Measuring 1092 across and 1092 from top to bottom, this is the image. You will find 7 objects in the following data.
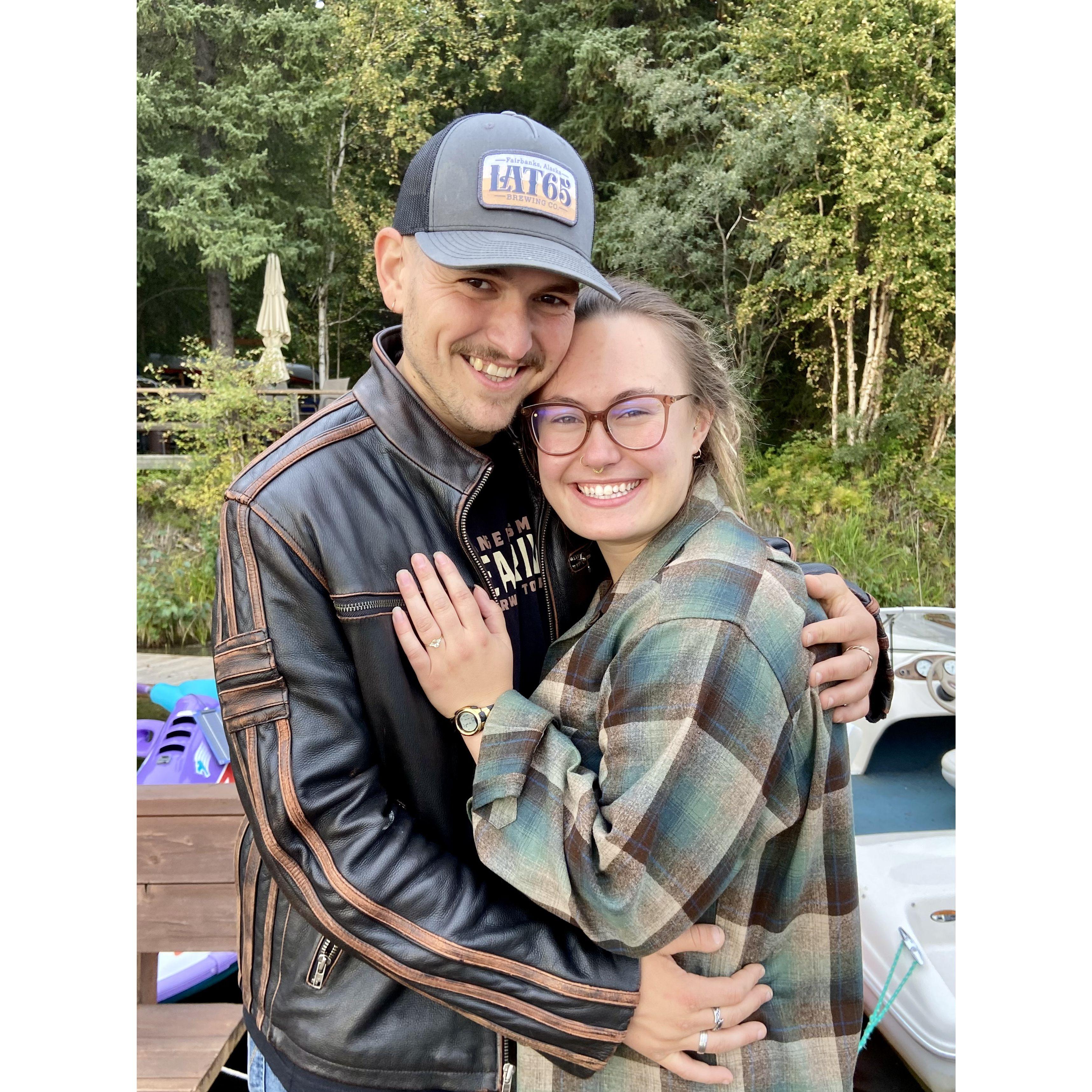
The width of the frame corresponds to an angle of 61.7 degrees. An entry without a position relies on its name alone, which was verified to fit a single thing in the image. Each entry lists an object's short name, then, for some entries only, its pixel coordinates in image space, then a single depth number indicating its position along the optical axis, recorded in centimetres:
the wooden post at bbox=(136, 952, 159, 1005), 255
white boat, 290
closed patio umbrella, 1187
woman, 112
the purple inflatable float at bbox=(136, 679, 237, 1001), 450
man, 117
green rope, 278
